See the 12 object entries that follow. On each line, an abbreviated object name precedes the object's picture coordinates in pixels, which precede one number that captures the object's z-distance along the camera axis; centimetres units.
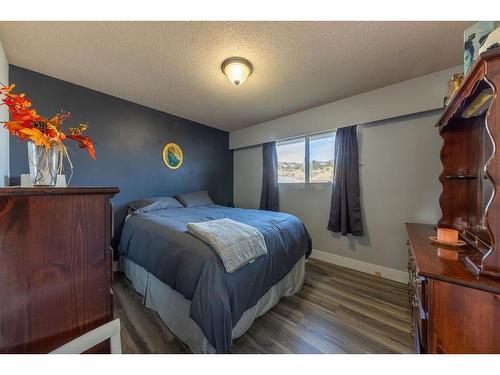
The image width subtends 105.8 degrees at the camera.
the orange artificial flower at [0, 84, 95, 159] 67
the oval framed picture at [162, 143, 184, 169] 314
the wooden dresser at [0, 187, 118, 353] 52
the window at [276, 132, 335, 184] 292
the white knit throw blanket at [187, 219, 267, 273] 129
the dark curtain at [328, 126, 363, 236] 255
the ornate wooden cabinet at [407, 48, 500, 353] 70
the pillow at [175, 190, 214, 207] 308
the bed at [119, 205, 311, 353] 117
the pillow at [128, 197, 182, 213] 254
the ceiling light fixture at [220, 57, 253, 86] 175
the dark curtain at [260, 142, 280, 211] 342
